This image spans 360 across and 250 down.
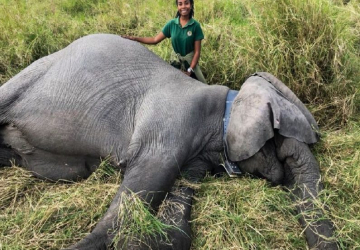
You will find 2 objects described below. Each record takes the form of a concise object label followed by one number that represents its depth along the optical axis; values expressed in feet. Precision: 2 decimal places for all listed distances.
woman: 12.73
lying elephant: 9.44
